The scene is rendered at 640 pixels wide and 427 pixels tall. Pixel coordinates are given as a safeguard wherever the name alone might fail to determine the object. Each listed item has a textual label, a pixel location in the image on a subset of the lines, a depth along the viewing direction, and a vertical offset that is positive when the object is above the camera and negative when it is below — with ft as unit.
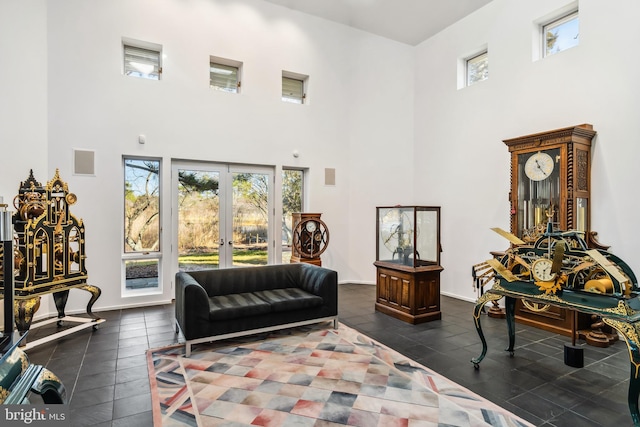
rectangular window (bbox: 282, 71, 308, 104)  22.26 +8.28
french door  19.26 -0.17
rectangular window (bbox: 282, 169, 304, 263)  22.09 +0.79
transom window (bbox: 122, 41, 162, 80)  17.92 +8.13
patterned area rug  8.01 -4.86
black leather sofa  11.64 -3.45
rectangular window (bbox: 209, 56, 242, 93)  20.01 +8.24
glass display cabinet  15.24 -2.50
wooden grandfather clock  13.69 +1.04
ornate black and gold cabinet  11.84 -1.49
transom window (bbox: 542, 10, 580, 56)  15.49 +8.42
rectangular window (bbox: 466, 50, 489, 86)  19.51 +8.53
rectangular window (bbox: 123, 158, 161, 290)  18.08 -0.60
